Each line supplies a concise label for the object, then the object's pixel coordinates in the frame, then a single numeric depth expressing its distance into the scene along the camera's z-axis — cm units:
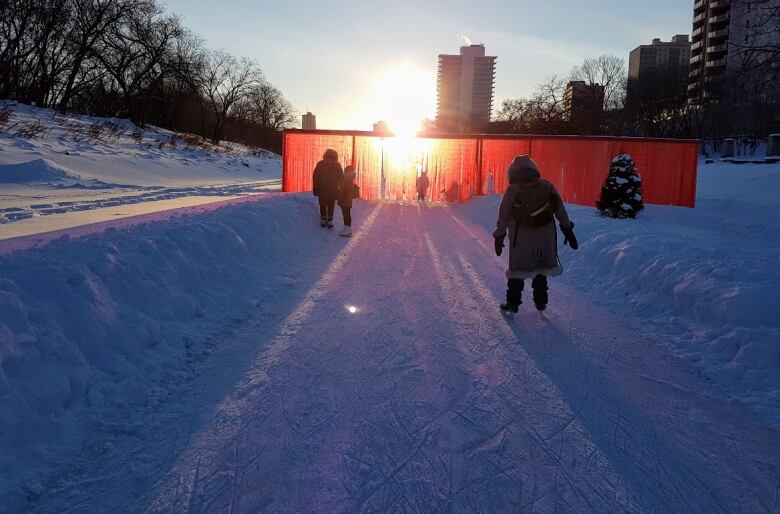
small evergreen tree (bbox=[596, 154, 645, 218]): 1365
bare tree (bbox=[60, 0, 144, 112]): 3422
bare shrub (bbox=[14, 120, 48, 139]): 1833
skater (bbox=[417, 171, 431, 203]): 2147
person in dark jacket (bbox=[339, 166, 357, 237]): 1075
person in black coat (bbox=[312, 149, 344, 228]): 1032
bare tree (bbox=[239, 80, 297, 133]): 7335
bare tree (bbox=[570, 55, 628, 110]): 5747
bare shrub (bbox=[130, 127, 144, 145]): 2661
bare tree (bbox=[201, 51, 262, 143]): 5347
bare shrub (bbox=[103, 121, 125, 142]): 2464
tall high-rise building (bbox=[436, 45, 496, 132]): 19500
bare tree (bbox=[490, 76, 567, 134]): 4457
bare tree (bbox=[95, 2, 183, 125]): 3728
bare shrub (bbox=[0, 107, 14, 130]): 1877
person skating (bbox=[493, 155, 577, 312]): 502
